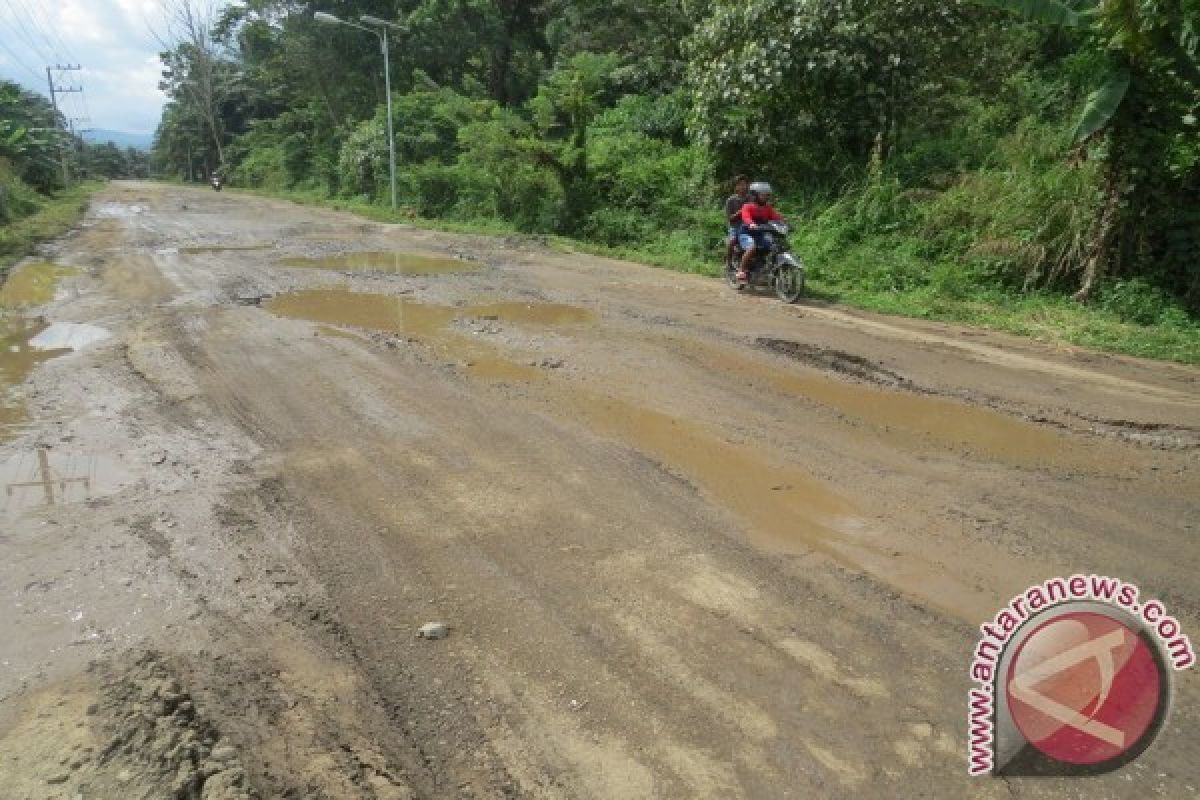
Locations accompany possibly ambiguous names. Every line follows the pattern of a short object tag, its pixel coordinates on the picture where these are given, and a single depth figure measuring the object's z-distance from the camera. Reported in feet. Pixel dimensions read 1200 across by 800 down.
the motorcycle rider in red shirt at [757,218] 35.68
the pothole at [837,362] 23.65
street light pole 71.31
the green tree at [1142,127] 28.04
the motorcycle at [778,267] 34.50
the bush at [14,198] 72.13
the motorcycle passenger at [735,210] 37.63
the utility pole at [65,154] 141.77
